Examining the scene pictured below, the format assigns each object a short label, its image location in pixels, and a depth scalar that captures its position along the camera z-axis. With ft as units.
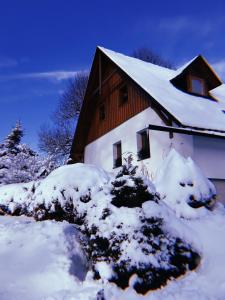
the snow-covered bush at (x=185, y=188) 18.38
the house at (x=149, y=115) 32.53
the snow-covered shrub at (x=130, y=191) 14.80
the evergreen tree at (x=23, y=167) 49.46
